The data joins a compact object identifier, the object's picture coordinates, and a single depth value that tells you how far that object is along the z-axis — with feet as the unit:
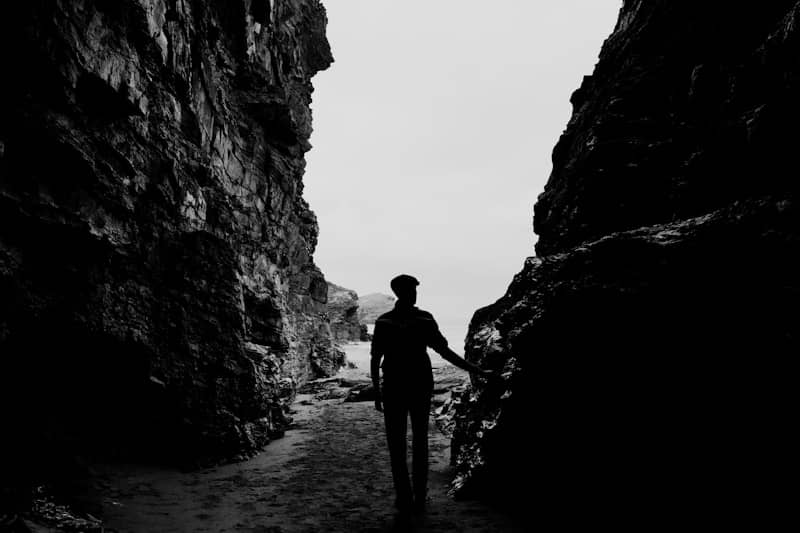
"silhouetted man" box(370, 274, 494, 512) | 15.89
